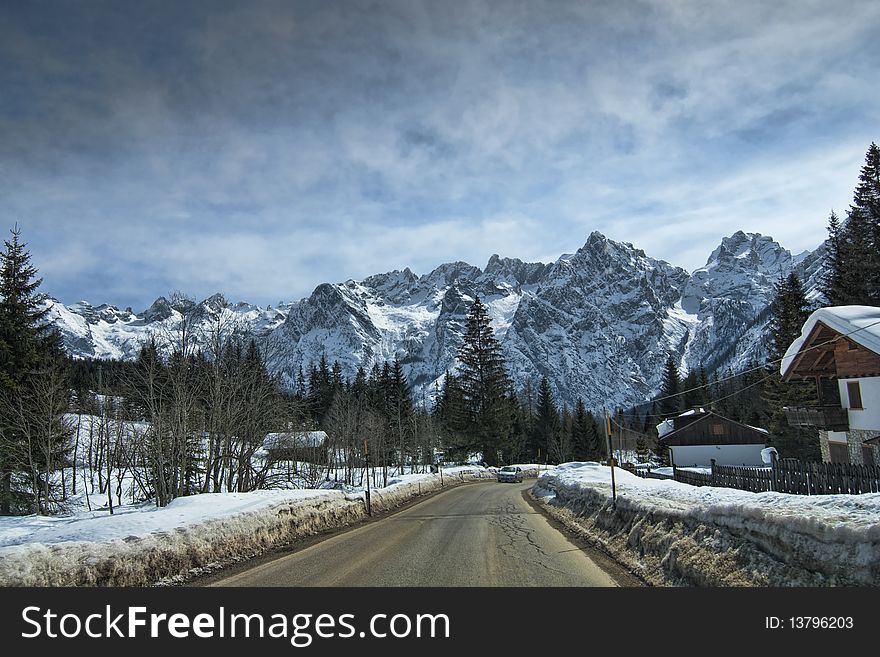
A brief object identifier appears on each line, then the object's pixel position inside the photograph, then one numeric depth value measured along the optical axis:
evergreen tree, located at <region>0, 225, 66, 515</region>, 26.88
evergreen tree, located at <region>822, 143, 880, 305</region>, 31.68
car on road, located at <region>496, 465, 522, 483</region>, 45.78
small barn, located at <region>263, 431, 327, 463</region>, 35.53
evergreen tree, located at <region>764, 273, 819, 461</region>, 38.41
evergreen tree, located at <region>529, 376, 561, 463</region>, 89.11
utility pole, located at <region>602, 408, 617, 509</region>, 12.46
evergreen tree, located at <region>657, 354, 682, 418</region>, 99.45
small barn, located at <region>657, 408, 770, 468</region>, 64.31
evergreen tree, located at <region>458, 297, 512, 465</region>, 62.41
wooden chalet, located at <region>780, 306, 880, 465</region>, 21.16
